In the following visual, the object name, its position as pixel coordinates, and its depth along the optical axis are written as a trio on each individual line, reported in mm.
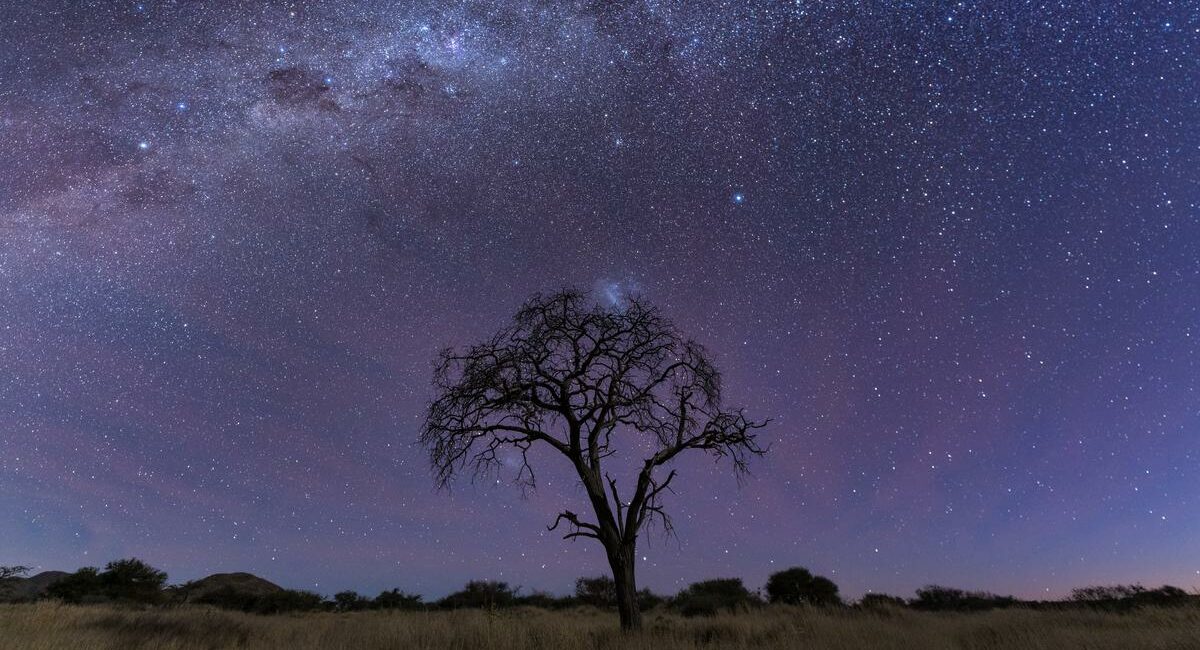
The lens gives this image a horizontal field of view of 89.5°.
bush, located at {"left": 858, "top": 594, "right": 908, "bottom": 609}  23312
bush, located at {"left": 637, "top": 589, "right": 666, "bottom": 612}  30591
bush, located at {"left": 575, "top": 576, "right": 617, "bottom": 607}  34094
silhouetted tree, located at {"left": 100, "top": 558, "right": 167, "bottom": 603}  32156
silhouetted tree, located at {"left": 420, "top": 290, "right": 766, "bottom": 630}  13963
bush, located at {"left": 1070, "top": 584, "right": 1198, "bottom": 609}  23141
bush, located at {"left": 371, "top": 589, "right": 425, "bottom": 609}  35406
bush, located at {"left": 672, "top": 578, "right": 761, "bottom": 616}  24531
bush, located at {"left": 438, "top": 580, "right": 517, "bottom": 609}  34969
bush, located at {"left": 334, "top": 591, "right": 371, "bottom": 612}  34906
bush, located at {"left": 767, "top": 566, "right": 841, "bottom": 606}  32562
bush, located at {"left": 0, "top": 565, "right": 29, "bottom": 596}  35341
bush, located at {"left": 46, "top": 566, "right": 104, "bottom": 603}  30138
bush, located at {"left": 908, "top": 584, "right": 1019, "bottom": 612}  28958
